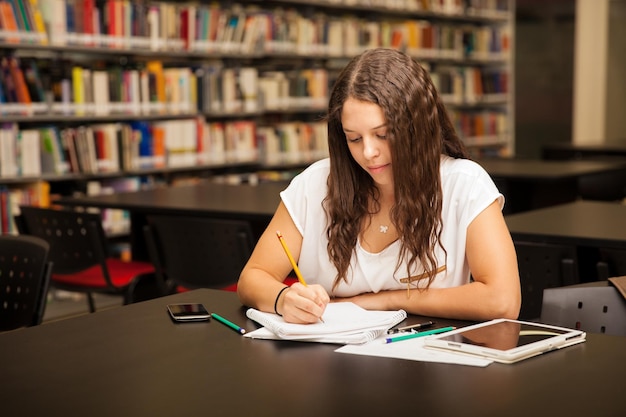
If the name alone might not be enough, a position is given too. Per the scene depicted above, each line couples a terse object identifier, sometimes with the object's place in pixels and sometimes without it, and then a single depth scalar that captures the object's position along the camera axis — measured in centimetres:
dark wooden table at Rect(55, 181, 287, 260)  360
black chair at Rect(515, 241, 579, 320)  266
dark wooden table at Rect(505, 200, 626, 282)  266
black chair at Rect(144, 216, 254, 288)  333
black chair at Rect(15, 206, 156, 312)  366
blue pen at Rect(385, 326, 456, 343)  156
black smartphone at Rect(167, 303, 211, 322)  173
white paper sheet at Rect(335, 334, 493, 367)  142
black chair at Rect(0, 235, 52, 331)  242
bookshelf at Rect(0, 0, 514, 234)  521
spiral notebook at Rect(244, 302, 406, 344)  157
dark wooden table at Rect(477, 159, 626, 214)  510
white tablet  143
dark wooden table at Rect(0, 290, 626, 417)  122
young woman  183
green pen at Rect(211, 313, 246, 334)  165
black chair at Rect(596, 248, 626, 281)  263
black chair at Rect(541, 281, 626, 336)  180
